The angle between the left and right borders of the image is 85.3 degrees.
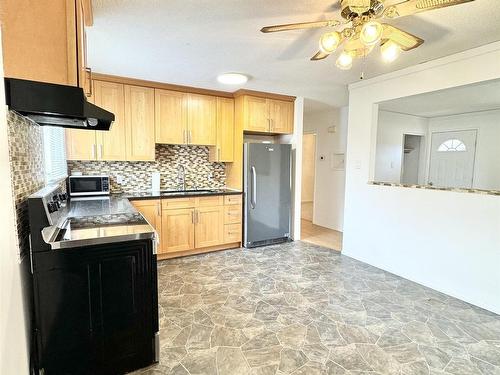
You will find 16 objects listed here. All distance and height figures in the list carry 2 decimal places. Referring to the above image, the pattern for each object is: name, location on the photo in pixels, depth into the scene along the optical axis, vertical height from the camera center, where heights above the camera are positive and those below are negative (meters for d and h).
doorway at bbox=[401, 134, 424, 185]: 5.51 +0.12
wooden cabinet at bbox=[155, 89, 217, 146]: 3.81 +0.66
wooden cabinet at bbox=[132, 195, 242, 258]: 3.61 -0.84
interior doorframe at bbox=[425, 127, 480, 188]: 4.73 +0.28
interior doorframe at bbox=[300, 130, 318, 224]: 5.91 -0.02
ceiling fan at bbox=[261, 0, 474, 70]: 1.52 +0.85
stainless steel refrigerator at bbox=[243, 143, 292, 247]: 4.16 -0.45
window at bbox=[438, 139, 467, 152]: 4.94 +0.38
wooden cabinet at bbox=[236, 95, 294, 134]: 4.14 +0.78
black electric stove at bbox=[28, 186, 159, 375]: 1.48 -0.78
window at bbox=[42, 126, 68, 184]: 2.56 +0.08
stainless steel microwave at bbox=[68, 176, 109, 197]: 3.30 -0.30
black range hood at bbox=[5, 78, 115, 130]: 1.24 +0.30
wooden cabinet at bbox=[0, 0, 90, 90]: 1.21 +0.57
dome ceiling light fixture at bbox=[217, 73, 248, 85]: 3.29 +1.06
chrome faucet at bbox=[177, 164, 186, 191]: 4.26 -0.21
